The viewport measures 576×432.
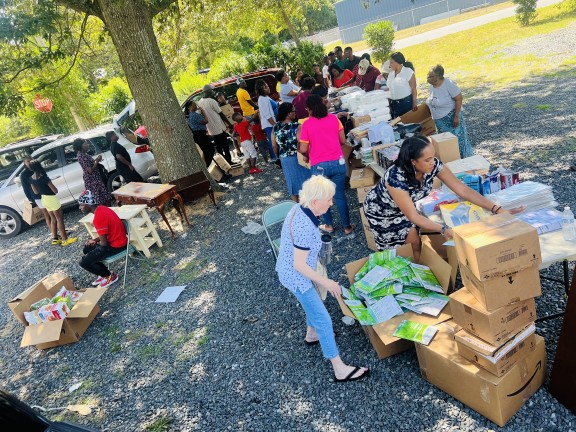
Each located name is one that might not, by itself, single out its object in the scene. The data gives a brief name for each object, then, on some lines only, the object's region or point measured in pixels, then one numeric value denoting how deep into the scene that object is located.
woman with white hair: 2.85
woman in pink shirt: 4.75
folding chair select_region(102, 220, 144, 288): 5.73
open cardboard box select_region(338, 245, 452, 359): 3.22
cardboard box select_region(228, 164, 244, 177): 9.30
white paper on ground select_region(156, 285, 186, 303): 5.27
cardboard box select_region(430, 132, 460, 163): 4.41
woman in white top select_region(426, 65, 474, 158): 5.61
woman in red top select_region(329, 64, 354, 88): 9.98
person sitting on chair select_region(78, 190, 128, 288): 5.53
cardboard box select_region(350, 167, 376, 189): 5.52
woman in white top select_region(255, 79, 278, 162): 7.71
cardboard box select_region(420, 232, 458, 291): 3.49
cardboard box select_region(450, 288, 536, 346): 2.42
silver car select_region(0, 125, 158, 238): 8.83
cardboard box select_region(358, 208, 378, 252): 4.89
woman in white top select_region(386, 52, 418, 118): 6.70
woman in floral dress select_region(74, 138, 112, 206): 7.16
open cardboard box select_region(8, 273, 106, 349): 4.67
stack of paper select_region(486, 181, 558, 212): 3.19
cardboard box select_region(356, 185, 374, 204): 5.57
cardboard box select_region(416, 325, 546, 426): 2.57
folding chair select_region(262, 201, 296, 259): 4.55
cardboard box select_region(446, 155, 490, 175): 3.87
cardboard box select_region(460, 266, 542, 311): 2.36
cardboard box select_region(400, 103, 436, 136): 6.41
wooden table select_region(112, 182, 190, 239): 6.53
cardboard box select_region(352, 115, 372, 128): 6.30
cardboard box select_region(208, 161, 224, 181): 8.98
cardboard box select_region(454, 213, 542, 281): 2.29
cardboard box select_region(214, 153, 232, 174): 9.16
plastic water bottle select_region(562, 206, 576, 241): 2.86
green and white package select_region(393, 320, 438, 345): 3.01
